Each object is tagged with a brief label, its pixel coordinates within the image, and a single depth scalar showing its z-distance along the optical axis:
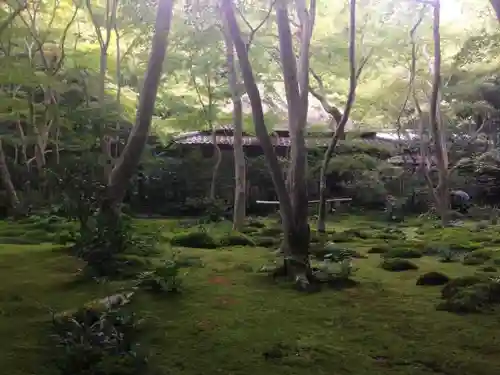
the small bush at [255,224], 13.07
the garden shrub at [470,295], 5.16
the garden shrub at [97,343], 3.49
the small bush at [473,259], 7.97
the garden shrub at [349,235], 11.05
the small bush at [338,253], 7.98
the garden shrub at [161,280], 5.61
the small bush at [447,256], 8.36
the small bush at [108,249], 6.17
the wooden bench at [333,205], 19.08
